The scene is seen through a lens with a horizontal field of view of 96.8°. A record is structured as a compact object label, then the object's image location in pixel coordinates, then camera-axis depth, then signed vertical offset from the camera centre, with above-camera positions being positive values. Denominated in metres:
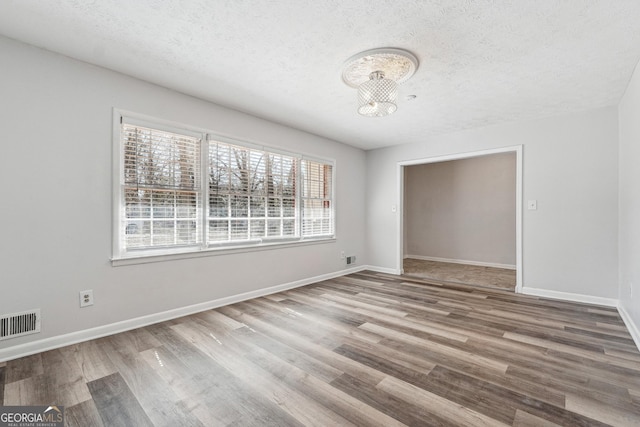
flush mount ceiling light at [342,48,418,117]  2.33 +1.27
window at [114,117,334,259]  2.79 +0.23
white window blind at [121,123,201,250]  2.78 +0.25
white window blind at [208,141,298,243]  3.43 +0.25
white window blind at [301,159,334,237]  4.61 +0.24
